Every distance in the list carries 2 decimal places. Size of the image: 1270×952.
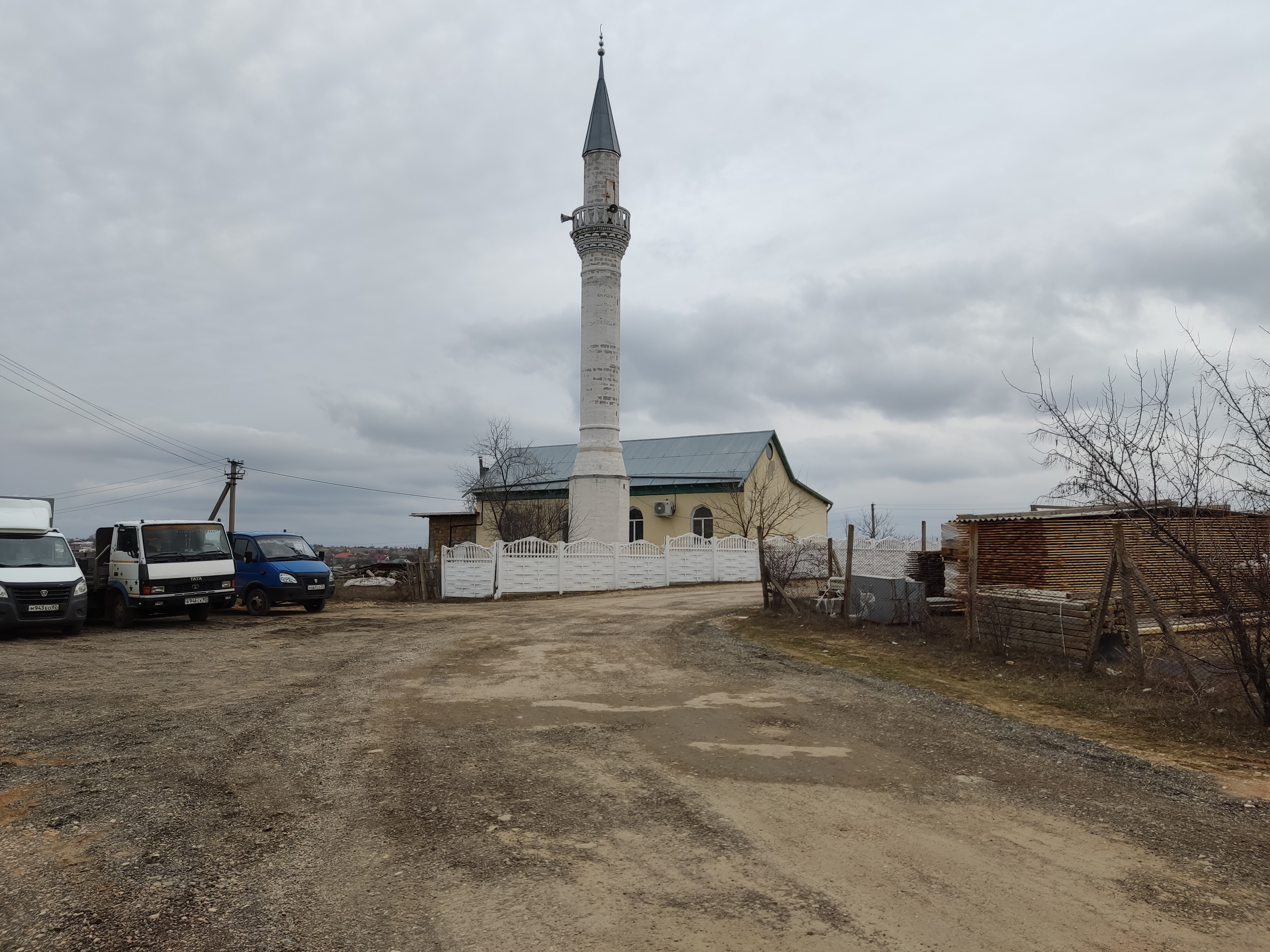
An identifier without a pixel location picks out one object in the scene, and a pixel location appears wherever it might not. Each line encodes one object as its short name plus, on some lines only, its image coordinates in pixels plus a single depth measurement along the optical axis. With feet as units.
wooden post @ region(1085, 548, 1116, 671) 31.30
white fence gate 75.41
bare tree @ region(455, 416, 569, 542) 118.01
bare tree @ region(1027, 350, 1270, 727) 23.22
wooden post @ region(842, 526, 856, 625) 48.34
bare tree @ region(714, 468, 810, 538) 118.93
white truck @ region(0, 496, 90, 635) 46.26
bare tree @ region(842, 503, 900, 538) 135.95
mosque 97.66
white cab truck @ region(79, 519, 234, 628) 53.78
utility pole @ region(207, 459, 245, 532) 128.57
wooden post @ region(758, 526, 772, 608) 55.77
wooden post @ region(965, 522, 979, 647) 37.60
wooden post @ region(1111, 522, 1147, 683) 29.60
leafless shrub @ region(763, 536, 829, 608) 57.26
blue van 62.23
